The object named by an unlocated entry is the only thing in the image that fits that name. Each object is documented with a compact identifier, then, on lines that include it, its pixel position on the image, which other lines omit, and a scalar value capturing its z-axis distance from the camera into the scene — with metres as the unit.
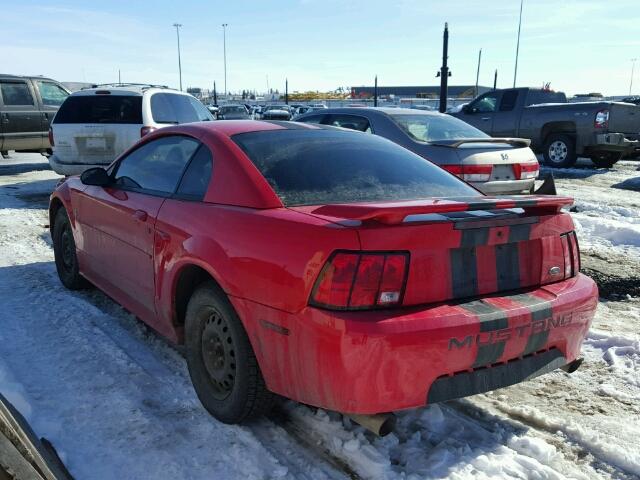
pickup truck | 12.33
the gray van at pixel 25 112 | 12.62
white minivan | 8.73
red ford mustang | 2.33
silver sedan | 6.52
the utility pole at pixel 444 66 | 21.84
